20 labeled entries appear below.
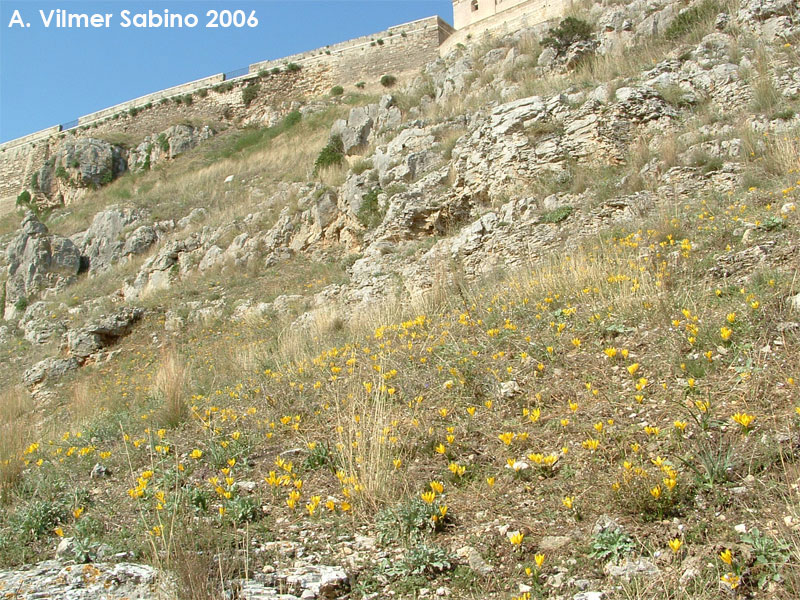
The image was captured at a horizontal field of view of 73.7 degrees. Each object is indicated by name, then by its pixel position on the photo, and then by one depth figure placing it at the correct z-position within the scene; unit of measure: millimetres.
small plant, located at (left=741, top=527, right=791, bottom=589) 1889
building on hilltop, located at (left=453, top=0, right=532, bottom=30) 24734
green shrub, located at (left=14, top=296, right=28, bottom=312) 16328
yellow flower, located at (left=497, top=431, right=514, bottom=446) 2906
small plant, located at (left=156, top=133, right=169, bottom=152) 24516
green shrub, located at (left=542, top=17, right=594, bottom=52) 12758
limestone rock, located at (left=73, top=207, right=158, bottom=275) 16344
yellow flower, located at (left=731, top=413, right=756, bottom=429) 2453
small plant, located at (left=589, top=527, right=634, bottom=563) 2154
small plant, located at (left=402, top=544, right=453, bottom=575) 2291
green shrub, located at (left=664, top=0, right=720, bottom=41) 10586
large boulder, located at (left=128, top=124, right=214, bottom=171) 24375
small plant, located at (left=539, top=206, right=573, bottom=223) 7594
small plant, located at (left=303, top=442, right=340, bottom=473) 3268
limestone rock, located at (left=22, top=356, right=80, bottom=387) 10562
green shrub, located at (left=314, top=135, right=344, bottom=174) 14898
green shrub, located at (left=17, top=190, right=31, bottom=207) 27328
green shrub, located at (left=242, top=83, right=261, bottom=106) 26938
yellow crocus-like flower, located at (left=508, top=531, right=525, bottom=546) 2277
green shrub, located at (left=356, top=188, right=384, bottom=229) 11047
